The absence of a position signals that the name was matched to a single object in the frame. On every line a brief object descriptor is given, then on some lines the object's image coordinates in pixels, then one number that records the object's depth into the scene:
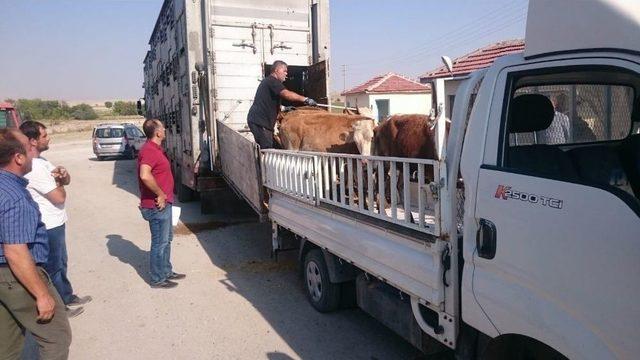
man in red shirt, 5.61
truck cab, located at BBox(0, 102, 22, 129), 15.23
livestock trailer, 8.41
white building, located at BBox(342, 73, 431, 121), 25.66
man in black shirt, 6.64
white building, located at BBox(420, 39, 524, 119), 14.27
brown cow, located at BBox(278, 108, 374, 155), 5.24
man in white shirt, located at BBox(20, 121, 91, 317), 4.49
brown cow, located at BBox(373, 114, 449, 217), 5.11
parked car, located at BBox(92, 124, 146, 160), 22.92
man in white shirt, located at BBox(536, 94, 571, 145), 3.00
